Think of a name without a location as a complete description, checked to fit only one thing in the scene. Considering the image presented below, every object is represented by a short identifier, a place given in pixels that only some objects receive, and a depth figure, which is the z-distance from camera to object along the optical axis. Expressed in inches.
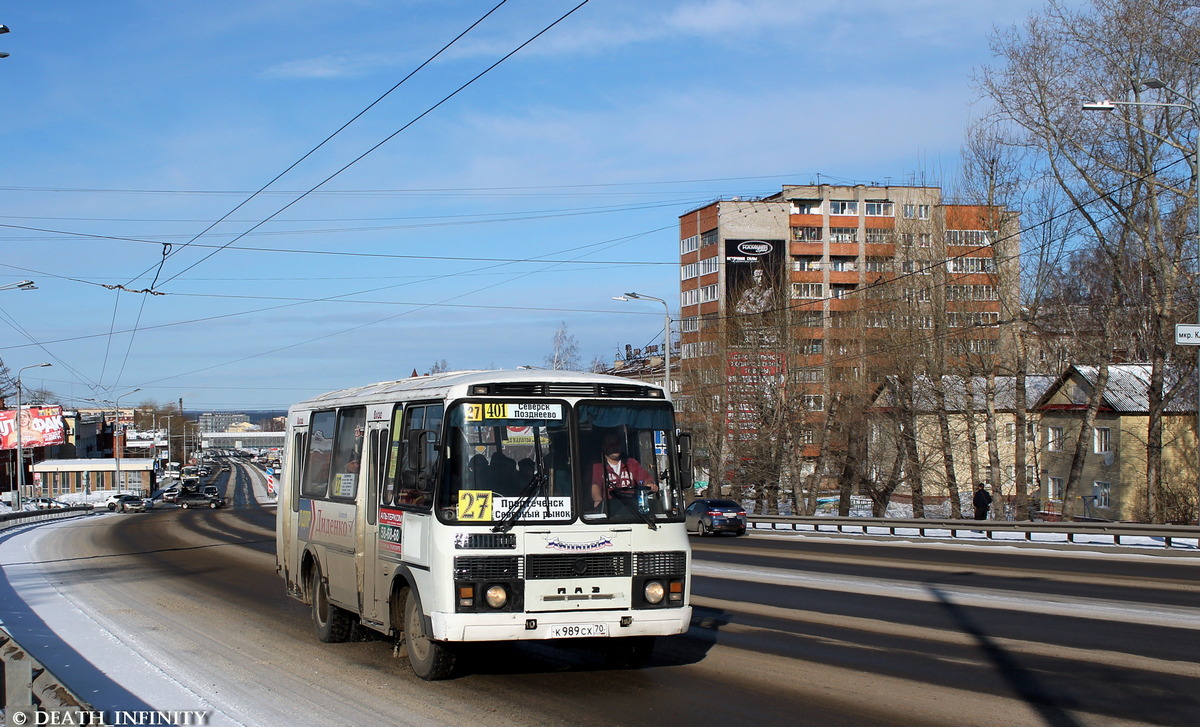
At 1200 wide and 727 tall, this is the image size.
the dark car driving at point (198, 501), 2856.8
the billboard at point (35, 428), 2898.6
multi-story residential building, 1841.8
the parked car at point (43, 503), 2876.2
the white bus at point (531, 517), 366.6
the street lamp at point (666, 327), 1609.0
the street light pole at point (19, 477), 2439.0
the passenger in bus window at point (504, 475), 374.3
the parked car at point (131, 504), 2770.4
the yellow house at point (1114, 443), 1888.5
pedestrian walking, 1534.2
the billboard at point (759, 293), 2137.1
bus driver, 383.9
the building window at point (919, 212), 1955.5
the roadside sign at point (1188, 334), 932.0
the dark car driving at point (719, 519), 1435.8
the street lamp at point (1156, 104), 880.9
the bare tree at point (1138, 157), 1523.1
